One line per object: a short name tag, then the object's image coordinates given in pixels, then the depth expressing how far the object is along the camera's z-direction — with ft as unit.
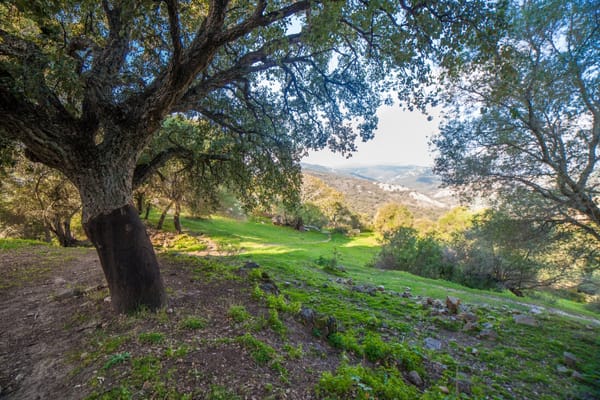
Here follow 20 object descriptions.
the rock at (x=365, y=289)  27.52
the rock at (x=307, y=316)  15.49
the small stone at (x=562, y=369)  15.17
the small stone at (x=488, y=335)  19.09
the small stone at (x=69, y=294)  18.97
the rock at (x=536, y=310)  28.17
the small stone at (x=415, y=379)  12.05
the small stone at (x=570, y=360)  16.20
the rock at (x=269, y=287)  20.01
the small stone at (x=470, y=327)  19.95
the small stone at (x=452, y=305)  23.27
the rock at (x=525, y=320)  22.63
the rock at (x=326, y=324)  15.06
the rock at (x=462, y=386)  12.01
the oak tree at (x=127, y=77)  12.65
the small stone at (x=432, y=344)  16.28
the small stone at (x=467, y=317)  21.71
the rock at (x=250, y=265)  26.53
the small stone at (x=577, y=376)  14.52
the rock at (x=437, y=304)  24.54
